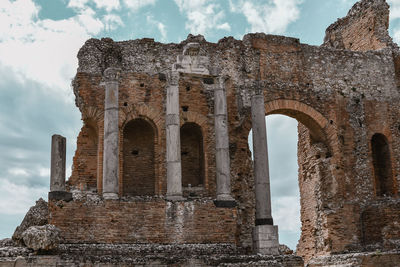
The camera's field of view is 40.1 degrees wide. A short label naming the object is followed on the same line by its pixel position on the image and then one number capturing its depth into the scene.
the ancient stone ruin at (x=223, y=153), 12.95
